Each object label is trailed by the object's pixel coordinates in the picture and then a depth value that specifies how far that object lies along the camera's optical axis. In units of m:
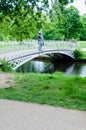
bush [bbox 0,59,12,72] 8.84
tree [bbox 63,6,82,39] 26.68
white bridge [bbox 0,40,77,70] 12.26
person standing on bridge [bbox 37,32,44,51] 14.73
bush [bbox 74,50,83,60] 23.31
